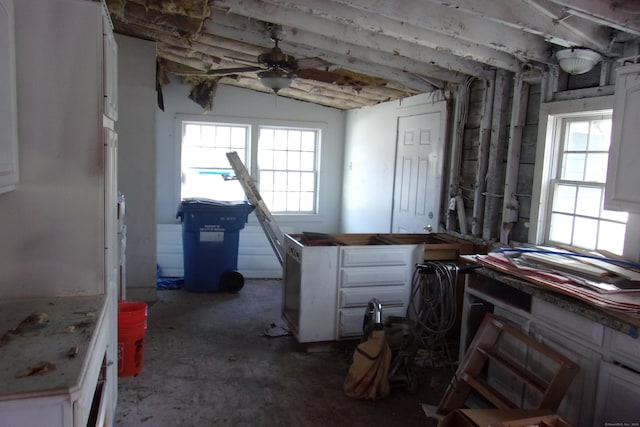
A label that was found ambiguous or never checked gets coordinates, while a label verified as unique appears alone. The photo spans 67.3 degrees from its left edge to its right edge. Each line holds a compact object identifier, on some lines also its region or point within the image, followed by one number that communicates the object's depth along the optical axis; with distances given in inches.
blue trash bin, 213.5
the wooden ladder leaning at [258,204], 193.0
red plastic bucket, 125.0
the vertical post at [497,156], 156.3
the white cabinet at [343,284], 151.0
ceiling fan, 144.7
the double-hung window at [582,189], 123.6
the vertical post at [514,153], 147.5
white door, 193.3
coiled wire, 139.4
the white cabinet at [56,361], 55.7
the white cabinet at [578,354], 84.7
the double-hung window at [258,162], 260.4
